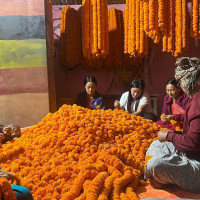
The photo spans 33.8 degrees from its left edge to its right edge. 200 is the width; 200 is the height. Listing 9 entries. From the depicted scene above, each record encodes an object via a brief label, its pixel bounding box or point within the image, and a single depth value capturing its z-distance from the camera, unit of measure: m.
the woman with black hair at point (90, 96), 5.96
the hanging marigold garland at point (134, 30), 5.55
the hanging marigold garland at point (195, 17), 5.25
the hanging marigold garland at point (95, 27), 5.88
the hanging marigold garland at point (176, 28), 5.07
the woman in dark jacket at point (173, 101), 4.90
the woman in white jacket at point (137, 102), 5.79
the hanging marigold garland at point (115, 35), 6.68
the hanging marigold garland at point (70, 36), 6.69
